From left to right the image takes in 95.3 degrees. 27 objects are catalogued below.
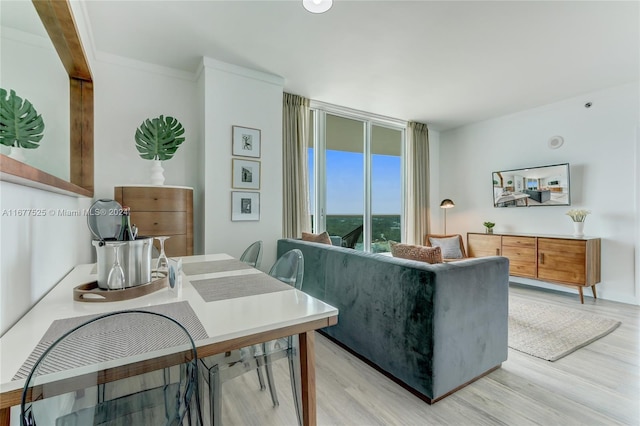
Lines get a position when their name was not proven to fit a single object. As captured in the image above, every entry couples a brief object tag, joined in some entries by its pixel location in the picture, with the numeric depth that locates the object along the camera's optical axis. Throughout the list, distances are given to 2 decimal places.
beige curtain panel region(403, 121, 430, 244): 5.36
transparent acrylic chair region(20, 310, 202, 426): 0.70
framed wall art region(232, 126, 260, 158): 3.24
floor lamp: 5.30
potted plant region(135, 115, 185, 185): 2.80
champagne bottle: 1.26
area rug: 2.39
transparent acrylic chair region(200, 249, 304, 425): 1.20
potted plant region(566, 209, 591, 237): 3.80
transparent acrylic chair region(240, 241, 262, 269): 2.39
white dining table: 0.75
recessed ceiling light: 2.16
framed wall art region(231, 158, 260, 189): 3.24
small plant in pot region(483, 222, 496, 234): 4.72
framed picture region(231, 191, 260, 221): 3.23
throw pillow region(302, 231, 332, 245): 3.13
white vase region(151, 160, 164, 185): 2.84
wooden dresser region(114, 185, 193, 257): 2.65
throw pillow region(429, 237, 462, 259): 4.66
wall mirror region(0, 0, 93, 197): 1.32
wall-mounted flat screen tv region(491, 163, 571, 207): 4.11
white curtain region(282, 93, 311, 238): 3.90
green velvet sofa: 1.67
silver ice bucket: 1.22
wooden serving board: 1.15
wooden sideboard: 3.58
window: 4.38
